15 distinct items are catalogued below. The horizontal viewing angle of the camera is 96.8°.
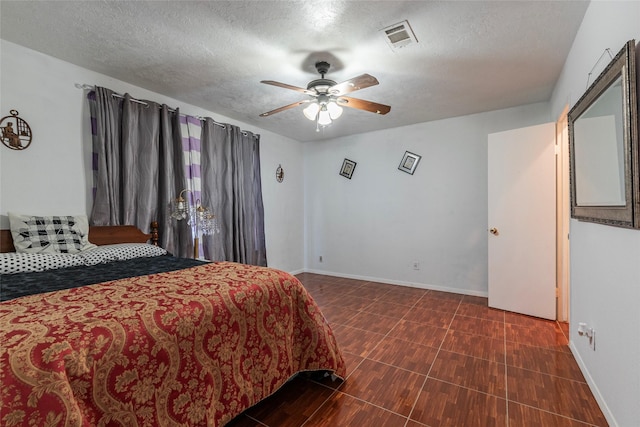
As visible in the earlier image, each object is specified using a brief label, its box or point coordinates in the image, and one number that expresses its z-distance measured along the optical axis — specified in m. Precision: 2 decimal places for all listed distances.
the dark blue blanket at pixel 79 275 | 1.49
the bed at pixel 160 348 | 0.84
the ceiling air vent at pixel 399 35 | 1.94
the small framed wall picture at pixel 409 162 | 4.13
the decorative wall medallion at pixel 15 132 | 2.10
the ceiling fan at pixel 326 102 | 2.34
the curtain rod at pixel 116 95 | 2.48
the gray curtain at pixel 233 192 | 3.47
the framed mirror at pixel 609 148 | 1.19
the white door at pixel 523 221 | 2.88
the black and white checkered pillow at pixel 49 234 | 2.04
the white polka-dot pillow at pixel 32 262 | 1.81
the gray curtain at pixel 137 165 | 2.53
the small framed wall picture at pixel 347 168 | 4.70
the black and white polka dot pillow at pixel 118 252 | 2.14
